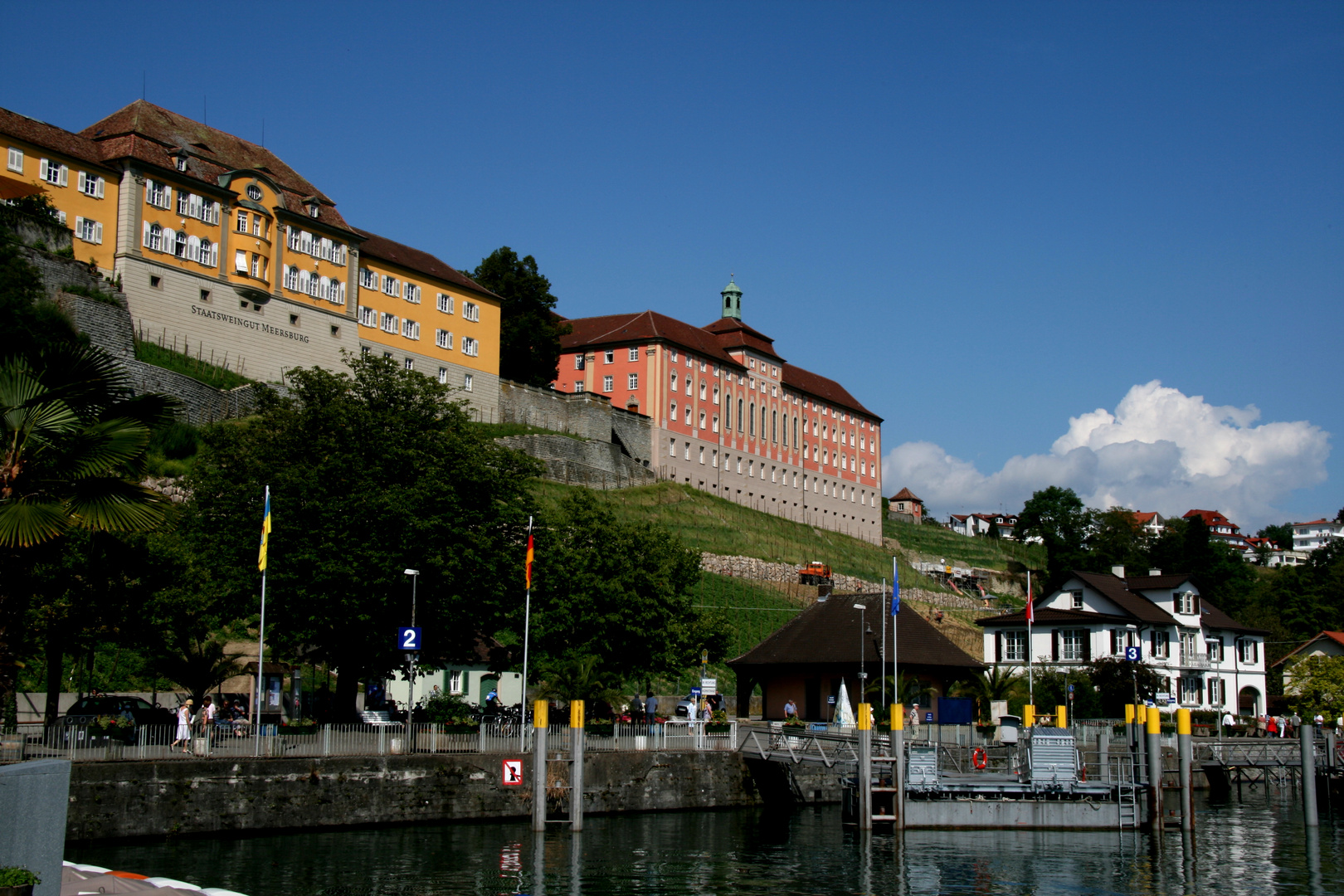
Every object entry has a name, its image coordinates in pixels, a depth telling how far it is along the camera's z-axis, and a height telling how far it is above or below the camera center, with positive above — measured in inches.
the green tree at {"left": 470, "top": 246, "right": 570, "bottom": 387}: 4279.0 +1116.1
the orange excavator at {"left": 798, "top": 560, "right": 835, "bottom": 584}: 3663.9 +271.5
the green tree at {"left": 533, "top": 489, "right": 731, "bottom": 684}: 1926.7 +98.3
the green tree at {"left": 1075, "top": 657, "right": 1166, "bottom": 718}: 2498.8 -8.6
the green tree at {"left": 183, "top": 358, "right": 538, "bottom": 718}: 1619.1 +184.9
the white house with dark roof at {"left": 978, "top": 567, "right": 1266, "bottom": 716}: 2746.1 +92.3
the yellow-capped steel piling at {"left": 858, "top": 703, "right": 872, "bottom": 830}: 1444.4 -115.1
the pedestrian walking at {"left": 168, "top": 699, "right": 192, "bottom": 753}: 1309.1 -64.5
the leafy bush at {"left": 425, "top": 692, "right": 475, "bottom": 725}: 1638.8 -53.4
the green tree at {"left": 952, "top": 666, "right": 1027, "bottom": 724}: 2181.3 -21.2
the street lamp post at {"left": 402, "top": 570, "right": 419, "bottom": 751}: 1451.8 -47.5
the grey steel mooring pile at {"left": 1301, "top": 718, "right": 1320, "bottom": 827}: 1595.7 -109.3
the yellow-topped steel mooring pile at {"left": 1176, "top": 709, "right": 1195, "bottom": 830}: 1525.6 -103.0
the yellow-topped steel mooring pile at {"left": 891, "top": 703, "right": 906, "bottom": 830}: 1429.4 -95.2
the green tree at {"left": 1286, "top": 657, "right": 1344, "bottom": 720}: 2719.0 -11.3
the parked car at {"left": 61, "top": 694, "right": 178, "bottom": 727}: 1459.2 -50.4
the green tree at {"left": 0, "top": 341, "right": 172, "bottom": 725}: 852.0 +133.3
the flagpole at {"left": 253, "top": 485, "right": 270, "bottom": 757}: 1337.4 -37.9
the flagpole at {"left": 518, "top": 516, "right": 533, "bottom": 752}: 1529.3 -61.2
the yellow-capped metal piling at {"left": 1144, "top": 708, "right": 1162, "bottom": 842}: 1467.8 -102.7
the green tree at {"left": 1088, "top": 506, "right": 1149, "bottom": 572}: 5132.9 +562.7
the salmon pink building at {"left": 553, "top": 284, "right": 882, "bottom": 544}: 4714.6 +979.4
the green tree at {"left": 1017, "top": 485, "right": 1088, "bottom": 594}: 5364.2 +693.6
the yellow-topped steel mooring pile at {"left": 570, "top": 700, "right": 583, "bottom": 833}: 1393.9 -111.4
